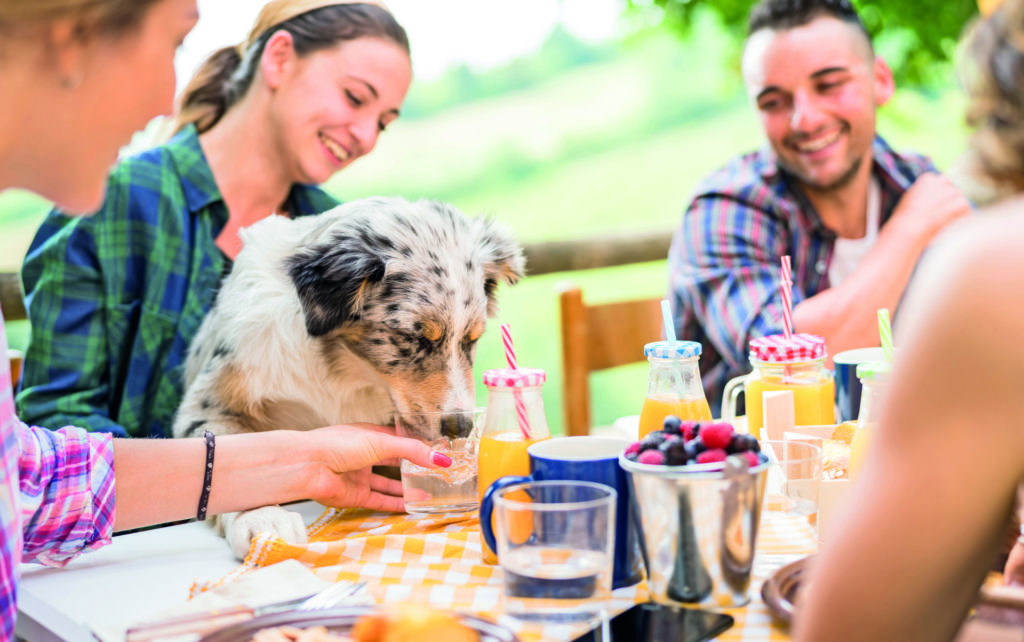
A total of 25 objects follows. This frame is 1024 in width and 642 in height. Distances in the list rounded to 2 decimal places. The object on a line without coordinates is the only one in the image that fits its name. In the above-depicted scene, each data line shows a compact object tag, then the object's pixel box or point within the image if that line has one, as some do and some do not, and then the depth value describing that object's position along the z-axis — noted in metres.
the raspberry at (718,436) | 1.12
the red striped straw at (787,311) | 1.67
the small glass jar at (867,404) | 1.32
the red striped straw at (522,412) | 1.35
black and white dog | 2.00
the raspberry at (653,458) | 1.11
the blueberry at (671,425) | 1.19
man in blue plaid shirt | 2.74
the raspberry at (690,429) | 1.17
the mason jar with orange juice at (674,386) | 1.45
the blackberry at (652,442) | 1.15
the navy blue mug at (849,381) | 1.78
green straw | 1.43
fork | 1.13
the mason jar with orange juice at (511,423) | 1.35
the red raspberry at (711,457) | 1.09
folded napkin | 1.10
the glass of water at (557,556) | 1.07
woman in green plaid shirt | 2.19
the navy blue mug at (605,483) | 1.19
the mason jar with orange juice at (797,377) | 1.62
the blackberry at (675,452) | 1.11
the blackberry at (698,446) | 1.12
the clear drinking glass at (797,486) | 1.31
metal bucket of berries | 1.08
